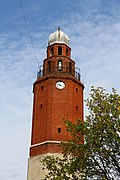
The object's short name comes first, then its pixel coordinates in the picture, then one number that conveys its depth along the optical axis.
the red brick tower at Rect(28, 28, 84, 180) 34.62
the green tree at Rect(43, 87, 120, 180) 16.59
